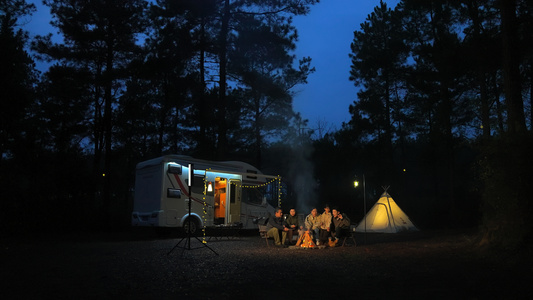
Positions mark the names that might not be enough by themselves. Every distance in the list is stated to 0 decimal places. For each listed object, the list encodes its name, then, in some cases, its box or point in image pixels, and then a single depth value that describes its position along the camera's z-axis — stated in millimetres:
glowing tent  19000
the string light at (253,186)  16938
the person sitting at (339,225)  12406
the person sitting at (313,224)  12656
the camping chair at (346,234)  12516
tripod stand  10000
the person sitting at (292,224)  12922
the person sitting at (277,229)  12891
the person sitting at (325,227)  12422
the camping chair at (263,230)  13930
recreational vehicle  14930
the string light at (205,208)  15555
